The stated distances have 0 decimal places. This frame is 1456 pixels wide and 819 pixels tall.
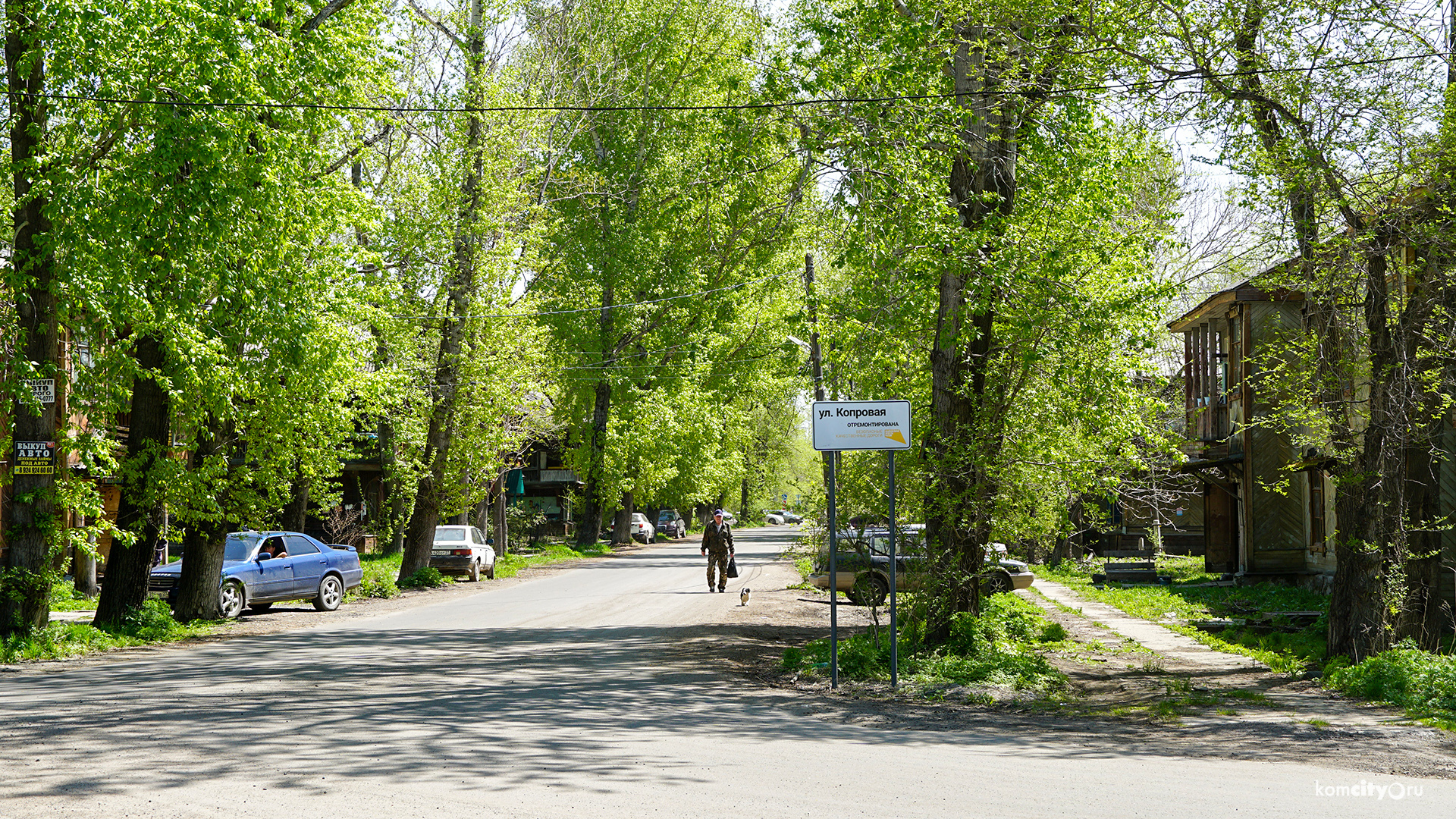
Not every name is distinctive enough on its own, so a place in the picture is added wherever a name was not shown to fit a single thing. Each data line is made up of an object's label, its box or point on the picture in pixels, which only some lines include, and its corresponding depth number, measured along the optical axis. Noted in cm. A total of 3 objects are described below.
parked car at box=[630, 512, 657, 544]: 6322
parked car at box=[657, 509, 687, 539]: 7194
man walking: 2580
